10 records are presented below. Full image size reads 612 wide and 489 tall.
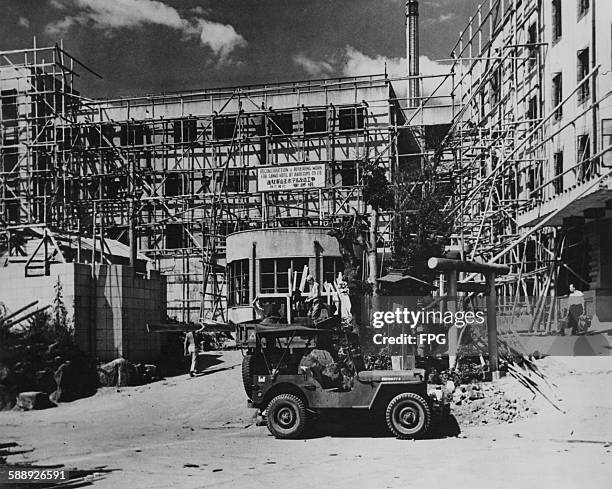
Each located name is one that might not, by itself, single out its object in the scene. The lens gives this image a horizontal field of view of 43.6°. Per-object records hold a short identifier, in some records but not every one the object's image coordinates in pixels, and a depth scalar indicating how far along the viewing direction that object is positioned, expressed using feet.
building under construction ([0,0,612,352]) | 70.90
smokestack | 53.21
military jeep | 45.29
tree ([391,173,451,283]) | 63.77
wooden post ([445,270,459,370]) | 50.01
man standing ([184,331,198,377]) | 67.56
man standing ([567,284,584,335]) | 60.49
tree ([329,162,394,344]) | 57.93
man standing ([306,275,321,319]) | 60.95
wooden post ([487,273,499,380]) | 51.06
